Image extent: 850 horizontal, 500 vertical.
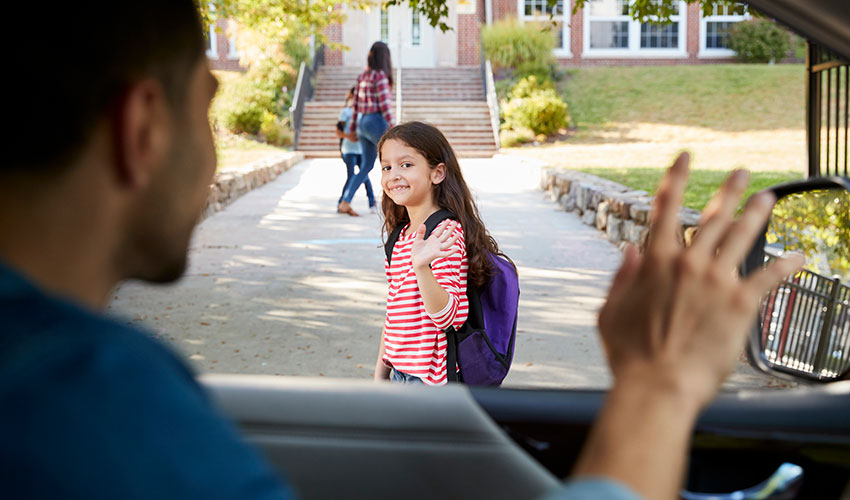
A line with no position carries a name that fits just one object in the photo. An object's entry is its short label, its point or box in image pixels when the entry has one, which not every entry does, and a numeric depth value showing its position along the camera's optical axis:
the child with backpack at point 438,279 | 2.76
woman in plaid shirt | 10.40
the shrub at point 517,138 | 21.80
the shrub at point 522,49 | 25.94
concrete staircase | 22.80
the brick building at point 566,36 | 29.20
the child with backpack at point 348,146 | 11.05
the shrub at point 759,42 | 28.28
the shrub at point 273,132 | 23.48
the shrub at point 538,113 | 21.70
